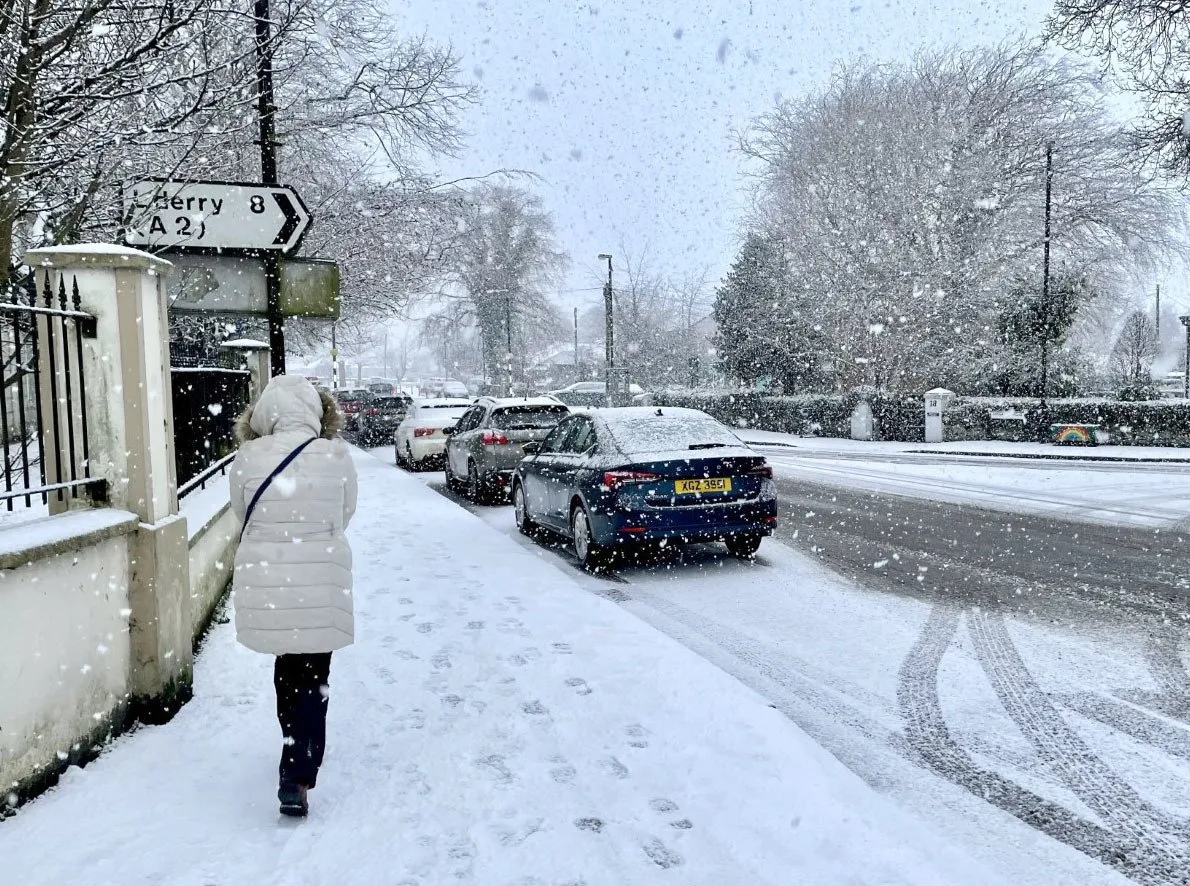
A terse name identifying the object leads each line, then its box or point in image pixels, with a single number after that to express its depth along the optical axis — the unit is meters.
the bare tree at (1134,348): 53.19
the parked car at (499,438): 13.11
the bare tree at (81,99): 4.83
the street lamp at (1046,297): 25.48
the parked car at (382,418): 27.69
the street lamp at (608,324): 38.94
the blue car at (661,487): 7.89
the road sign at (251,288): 7.63
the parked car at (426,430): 18.77
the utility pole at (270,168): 7.69
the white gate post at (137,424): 3.96
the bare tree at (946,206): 30.72
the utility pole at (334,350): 26.22
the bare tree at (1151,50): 14.91
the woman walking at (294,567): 3.26
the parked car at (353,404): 29.55
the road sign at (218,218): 6.34
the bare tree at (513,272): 54.22
